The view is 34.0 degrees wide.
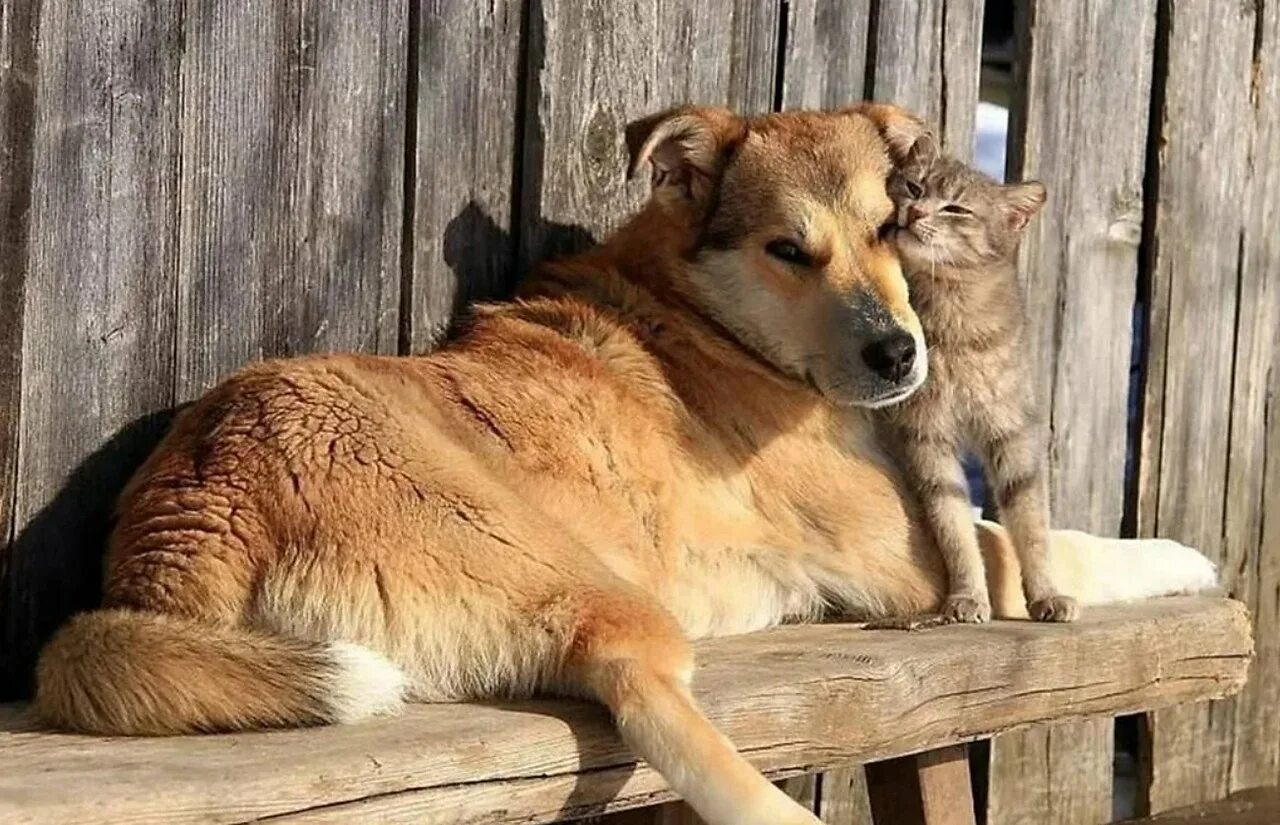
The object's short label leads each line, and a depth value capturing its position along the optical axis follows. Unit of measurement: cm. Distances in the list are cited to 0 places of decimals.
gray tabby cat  401
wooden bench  268
